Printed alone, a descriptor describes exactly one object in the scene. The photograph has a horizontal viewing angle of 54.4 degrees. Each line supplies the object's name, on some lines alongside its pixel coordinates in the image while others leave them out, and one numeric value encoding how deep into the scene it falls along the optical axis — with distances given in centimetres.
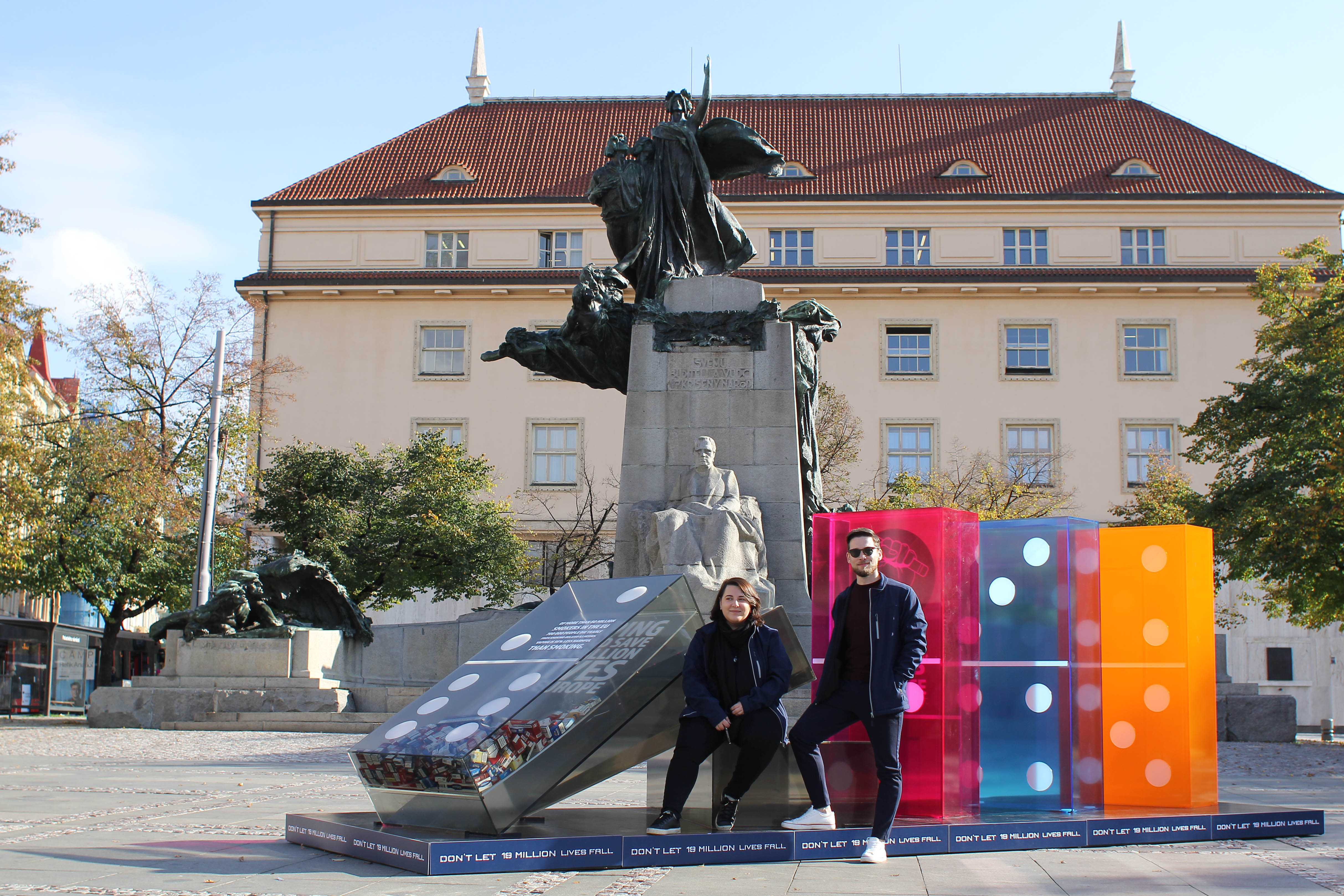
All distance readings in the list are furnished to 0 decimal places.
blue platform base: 530
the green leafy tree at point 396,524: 3347
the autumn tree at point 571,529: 3584
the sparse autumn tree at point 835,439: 3700
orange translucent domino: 672
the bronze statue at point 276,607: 1902
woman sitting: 588
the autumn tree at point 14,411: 2044
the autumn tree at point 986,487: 3575
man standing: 584
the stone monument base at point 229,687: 1791
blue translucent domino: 660
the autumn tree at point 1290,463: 2133
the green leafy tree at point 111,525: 2947
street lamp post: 2595
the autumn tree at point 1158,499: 3130
